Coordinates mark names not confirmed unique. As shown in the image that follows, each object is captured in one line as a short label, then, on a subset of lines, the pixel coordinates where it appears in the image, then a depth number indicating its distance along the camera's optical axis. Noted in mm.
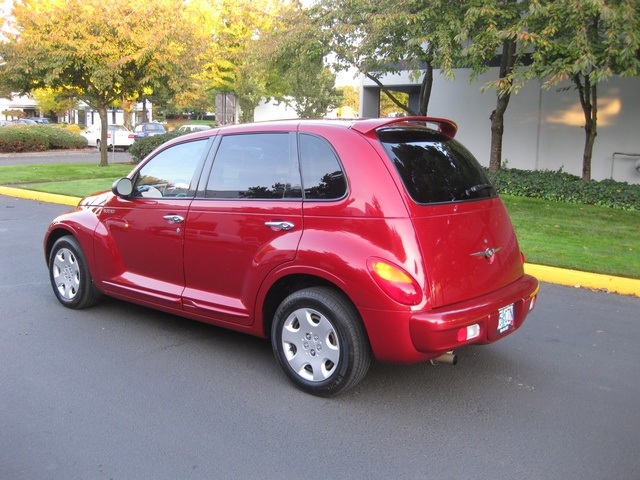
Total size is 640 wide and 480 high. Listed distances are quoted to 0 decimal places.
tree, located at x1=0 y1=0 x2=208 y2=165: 18312
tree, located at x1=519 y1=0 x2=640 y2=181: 8883
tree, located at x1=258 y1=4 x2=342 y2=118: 13758
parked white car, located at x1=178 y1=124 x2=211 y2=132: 29547
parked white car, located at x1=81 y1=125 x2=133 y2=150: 32688
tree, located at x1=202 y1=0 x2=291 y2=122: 29828
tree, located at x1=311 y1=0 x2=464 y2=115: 11086
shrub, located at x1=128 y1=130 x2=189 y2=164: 20453
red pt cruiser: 3723
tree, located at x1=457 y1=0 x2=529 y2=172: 10266
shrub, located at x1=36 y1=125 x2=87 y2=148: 31016
